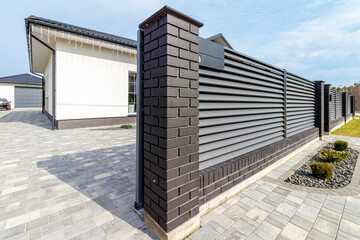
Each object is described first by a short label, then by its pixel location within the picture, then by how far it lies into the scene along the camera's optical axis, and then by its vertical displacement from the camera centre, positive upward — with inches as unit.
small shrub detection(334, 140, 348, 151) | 203.1 -38.0
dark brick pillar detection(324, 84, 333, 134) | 272.8 +13.4
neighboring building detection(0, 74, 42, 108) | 953.4 +143.3
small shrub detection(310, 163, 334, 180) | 126.5 -43.0
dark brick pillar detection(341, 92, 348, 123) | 454.4 +33.1
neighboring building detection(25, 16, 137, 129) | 301.9 +86.0
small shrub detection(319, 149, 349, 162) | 161.8 -41.6
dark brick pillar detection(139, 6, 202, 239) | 60.1 -2.9
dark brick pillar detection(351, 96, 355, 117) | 604.2 +40.9
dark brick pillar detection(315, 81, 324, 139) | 247.4 +15.2
